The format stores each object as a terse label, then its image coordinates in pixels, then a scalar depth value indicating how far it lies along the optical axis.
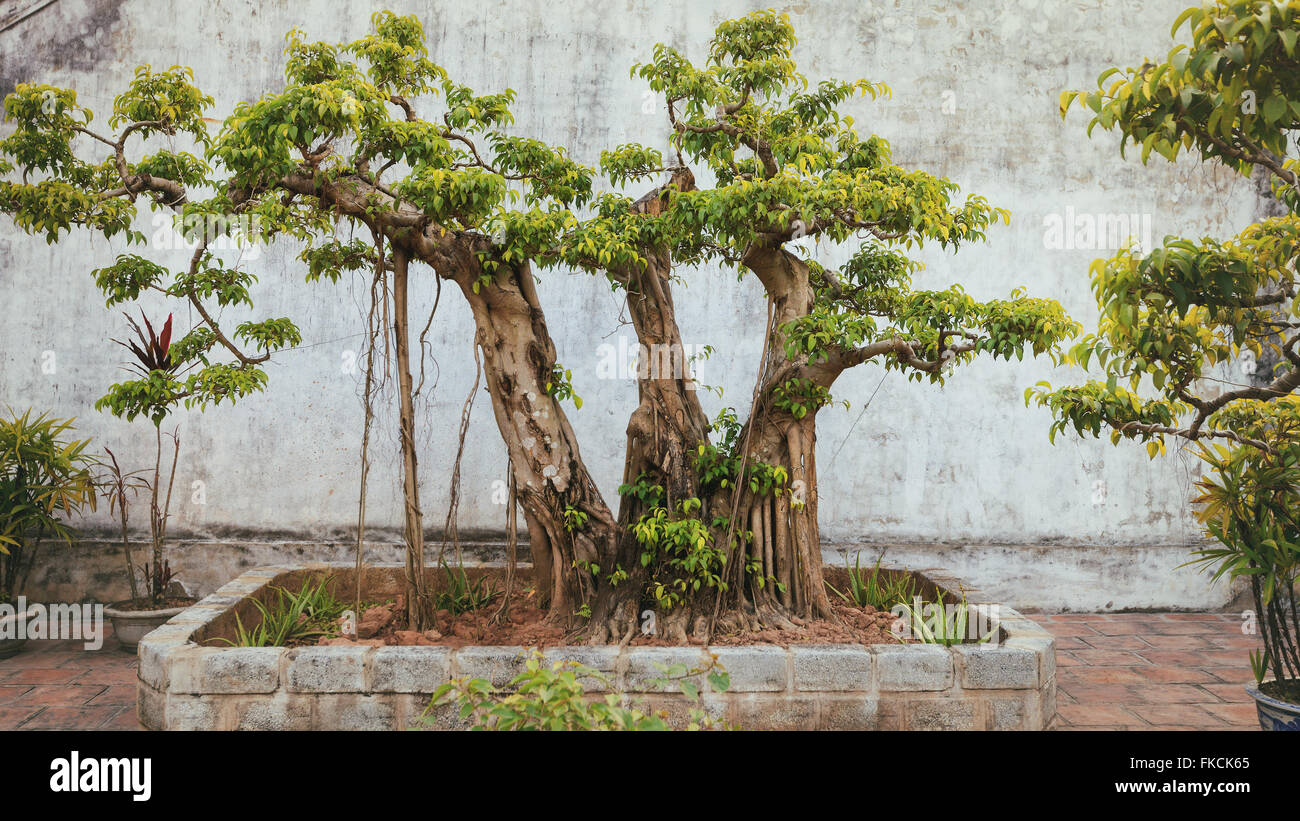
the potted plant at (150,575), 4.88
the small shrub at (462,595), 4.66
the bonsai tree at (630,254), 3.52
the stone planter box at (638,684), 3.34
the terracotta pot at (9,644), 4.79
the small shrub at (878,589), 4.68
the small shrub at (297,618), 3.98
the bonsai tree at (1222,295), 2.34
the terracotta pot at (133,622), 4.87
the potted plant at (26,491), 4.91
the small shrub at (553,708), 2.06
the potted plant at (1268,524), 3.36
